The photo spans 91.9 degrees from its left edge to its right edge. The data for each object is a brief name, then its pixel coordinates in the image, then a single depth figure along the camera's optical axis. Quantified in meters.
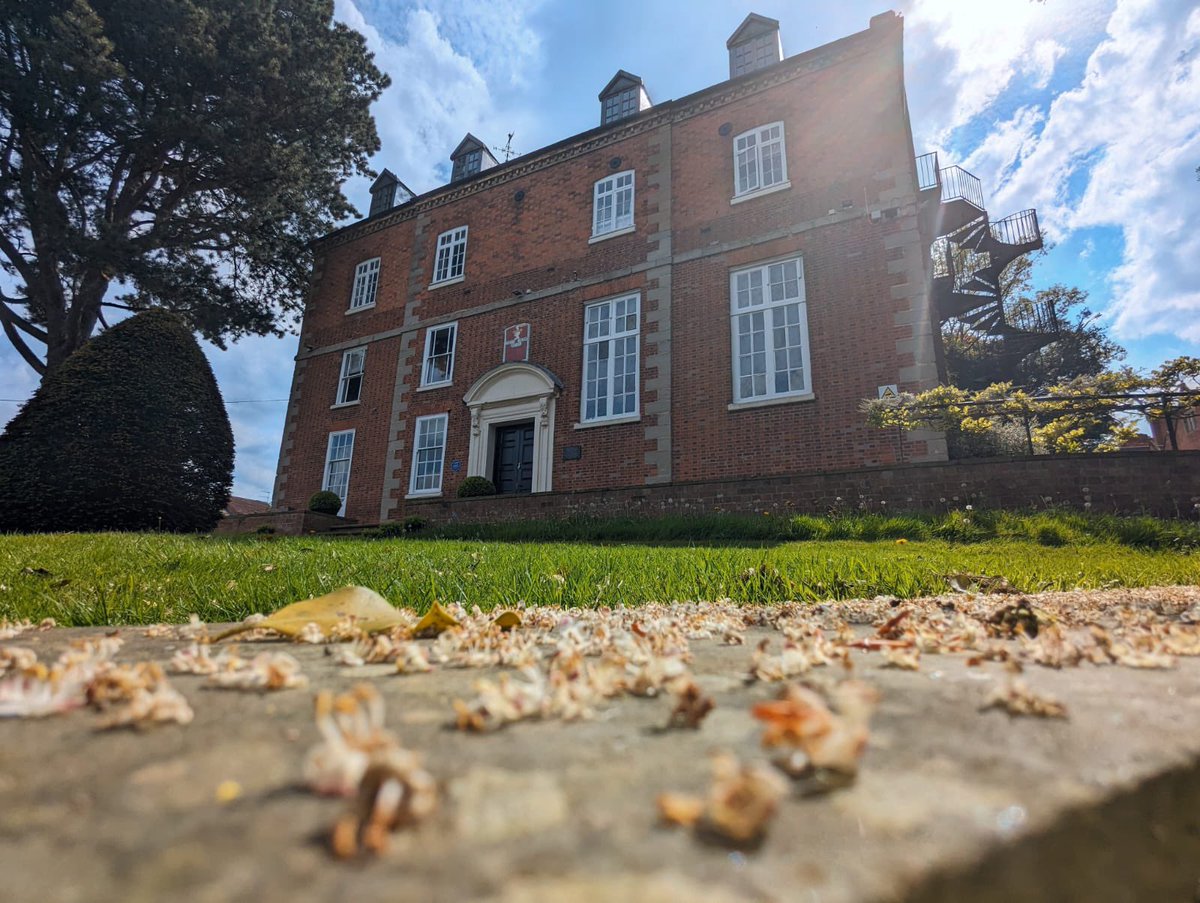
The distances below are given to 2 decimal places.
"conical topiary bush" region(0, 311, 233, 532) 9.16
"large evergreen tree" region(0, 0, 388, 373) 12.67
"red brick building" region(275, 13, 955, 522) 10.51
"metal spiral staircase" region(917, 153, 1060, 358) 16.39
